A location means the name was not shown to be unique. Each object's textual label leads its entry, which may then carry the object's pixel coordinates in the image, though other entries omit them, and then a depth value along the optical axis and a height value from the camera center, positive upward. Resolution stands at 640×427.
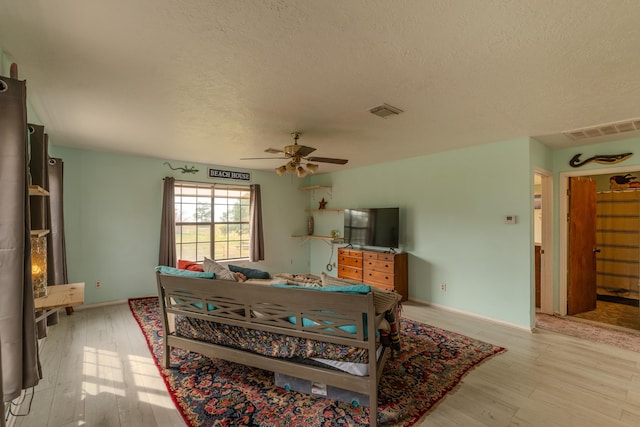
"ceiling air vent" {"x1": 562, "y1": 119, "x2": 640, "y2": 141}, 3.09 +0.94
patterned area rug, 2.05 -1.45
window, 5.50 -0.16
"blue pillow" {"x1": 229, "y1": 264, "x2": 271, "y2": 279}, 3.16 -0.66
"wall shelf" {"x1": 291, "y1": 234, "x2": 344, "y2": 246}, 6.29 -0.59
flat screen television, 4.99 -0.27
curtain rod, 5.34 +0.59
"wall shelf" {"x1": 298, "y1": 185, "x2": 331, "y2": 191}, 6.58 +0.58
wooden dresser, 4.81 -1.00
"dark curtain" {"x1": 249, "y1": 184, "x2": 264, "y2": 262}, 6.09 -0.35
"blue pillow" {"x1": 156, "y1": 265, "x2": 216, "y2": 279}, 2.49 -0.53
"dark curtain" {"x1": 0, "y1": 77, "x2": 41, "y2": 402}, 1.35 -0.17
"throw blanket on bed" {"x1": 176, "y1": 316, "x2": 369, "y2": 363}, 2.03 -1.00
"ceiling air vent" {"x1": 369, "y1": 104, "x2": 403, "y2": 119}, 2.70 +0.97
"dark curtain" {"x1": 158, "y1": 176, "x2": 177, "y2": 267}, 5.01 -0.26
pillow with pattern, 2.62 -0.55
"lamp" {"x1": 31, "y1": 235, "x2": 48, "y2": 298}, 2.01 -0.38
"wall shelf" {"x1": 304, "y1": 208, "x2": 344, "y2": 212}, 6.22 +0.06
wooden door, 4.26 -0.53
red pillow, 3.30 -0.61
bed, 1.95 -0.87
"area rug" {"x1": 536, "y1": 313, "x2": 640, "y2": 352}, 3.33 -1.50
